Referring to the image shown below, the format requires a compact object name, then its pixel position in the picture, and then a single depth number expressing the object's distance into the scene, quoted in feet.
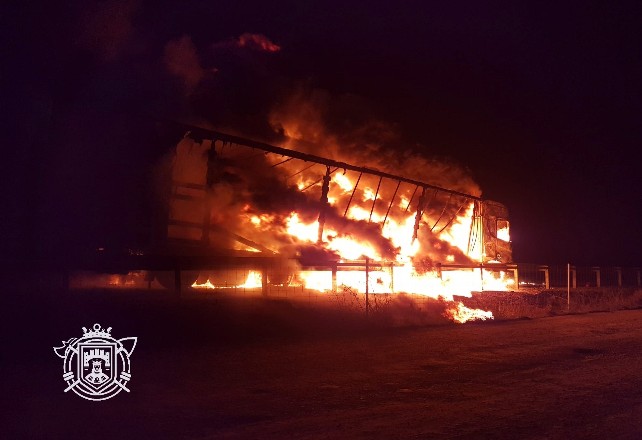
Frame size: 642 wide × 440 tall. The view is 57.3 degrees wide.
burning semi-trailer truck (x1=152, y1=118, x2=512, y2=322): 56.34
